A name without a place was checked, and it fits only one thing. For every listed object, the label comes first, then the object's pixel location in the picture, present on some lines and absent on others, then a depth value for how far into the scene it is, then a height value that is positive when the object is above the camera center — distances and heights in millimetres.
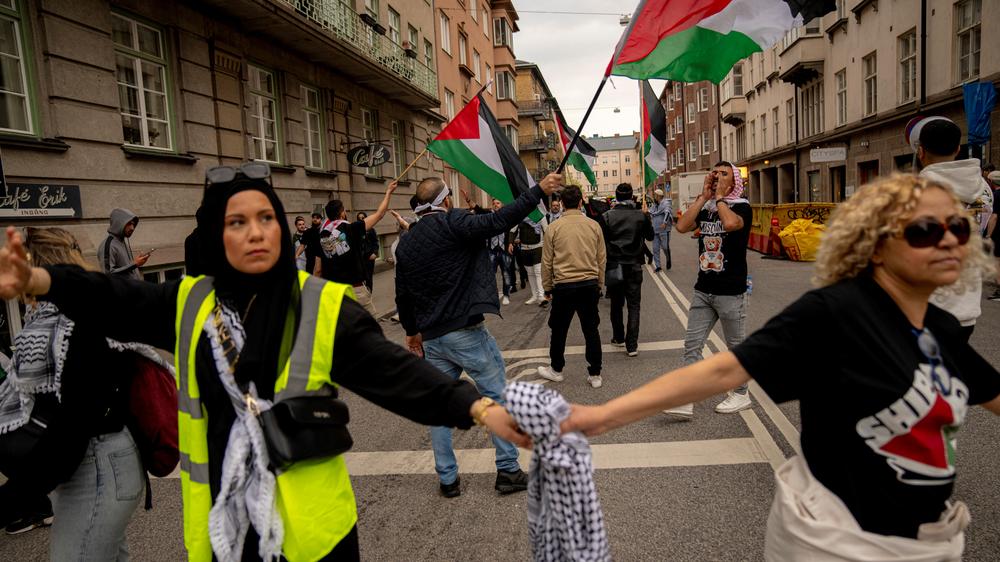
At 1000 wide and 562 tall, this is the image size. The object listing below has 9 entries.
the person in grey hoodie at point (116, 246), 7148 -39
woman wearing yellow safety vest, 1756 -407
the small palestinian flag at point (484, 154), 6293 +692
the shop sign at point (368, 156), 16531 +1939
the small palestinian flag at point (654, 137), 9039 +1067
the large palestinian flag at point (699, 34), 4719 +1335
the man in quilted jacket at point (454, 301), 3904 -499
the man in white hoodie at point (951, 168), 3117 +134
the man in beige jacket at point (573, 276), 6230 -601
